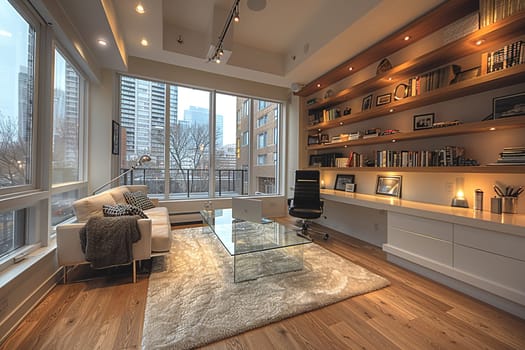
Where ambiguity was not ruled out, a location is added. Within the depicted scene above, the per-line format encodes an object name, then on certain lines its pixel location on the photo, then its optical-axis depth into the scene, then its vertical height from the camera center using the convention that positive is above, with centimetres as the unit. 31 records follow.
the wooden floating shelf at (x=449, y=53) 187 +130
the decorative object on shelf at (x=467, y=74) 218 +105
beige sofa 203 -61
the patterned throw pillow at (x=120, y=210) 230 -39
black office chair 369 -36
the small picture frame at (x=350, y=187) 373 -18
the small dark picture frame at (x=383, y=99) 304 +109
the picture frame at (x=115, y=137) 366 +62
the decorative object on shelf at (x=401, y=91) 279 +111
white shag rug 151 -103
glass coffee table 225 -73
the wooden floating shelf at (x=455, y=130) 186 +49
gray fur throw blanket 200 -61
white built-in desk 171 -65
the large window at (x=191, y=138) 407 +73
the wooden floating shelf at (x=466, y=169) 185 +9
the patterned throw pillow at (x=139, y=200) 327 -40
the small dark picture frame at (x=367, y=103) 334 +113
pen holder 199 -24
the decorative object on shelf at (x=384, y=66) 302 +153
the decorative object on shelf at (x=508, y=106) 188 +65
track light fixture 298 +195
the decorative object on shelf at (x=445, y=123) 229 +57
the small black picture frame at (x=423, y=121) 263 +69
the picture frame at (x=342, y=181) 386 -8
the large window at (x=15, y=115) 172 +49
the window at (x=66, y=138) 259 +47
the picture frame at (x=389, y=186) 306 -12
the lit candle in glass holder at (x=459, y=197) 236 -21
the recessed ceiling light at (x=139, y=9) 253 +194
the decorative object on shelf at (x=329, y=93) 405 +154
